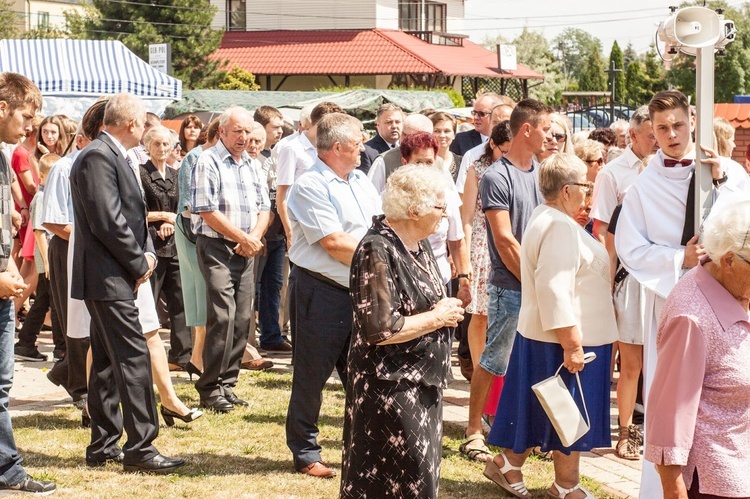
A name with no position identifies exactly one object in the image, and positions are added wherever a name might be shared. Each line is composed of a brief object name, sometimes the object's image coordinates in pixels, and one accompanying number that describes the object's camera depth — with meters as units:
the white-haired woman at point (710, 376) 3.30
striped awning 20.30
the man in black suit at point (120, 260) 5.98
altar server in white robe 5.30
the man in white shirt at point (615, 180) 7.57
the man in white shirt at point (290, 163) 9.66
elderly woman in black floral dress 4.48
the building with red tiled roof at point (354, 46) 52.09
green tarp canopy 27.93
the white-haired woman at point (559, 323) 5.52
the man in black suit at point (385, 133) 9.87
